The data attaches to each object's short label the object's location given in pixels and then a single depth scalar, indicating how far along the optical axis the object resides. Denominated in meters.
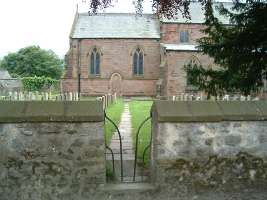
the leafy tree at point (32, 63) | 62.33
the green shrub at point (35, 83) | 43.18
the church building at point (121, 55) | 33.19
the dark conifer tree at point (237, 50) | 6.05
